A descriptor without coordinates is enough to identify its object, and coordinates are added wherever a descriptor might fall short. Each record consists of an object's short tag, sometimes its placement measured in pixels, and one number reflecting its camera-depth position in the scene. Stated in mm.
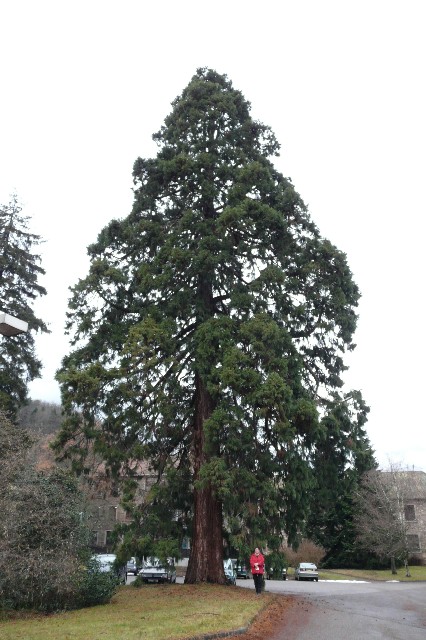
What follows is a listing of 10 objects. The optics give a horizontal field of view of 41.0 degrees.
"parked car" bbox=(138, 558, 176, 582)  26062
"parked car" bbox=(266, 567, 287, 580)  15250
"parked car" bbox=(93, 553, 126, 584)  14342
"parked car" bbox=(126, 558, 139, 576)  32812
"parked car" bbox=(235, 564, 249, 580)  34631
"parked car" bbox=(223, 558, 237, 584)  24469
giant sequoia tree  15078
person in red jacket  14898
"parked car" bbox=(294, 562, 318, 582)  34156
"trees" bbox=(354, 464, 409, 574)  40594
